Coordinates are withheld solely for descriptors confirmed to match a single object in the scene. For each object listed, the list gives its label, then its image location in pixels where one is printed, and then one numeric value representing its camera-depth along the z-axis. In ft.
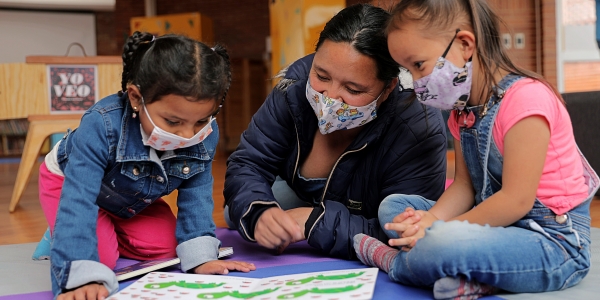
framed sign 9.16
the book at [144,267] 4.26
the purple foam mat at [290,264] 3.90
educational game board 3.48
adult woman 4.67
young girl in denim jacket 3.90
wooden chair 9.02
